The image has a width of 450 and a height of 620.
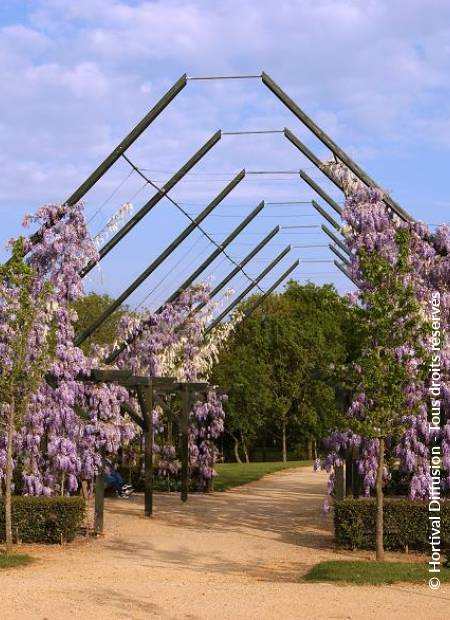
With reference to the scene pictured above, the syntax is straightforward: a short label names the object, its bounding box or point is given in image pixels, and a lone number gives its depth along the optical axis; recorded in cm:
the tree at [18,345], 1535
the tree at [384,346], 1397
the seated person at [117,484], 2577
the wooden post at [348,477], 1870
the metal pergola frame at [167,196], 1698
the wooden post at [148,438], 2192
